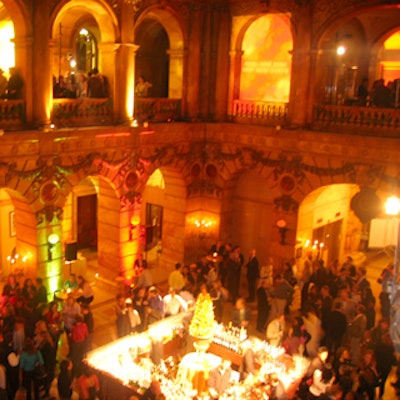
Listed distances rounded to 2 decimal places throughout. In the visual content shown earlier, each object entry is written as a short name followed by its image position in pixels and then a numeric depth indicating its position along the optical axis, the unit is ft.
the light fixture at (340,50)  63.26
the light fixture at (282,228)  58.18
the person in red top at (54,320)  39.69
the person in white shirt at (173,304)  45.06
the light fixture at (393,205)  41.67
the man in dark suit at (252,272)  55.55
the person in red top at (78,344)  39.78
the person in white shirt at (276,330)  40.57
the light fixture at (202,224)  64.75
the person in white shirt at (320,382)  34.35
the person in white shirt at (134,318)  42.42
